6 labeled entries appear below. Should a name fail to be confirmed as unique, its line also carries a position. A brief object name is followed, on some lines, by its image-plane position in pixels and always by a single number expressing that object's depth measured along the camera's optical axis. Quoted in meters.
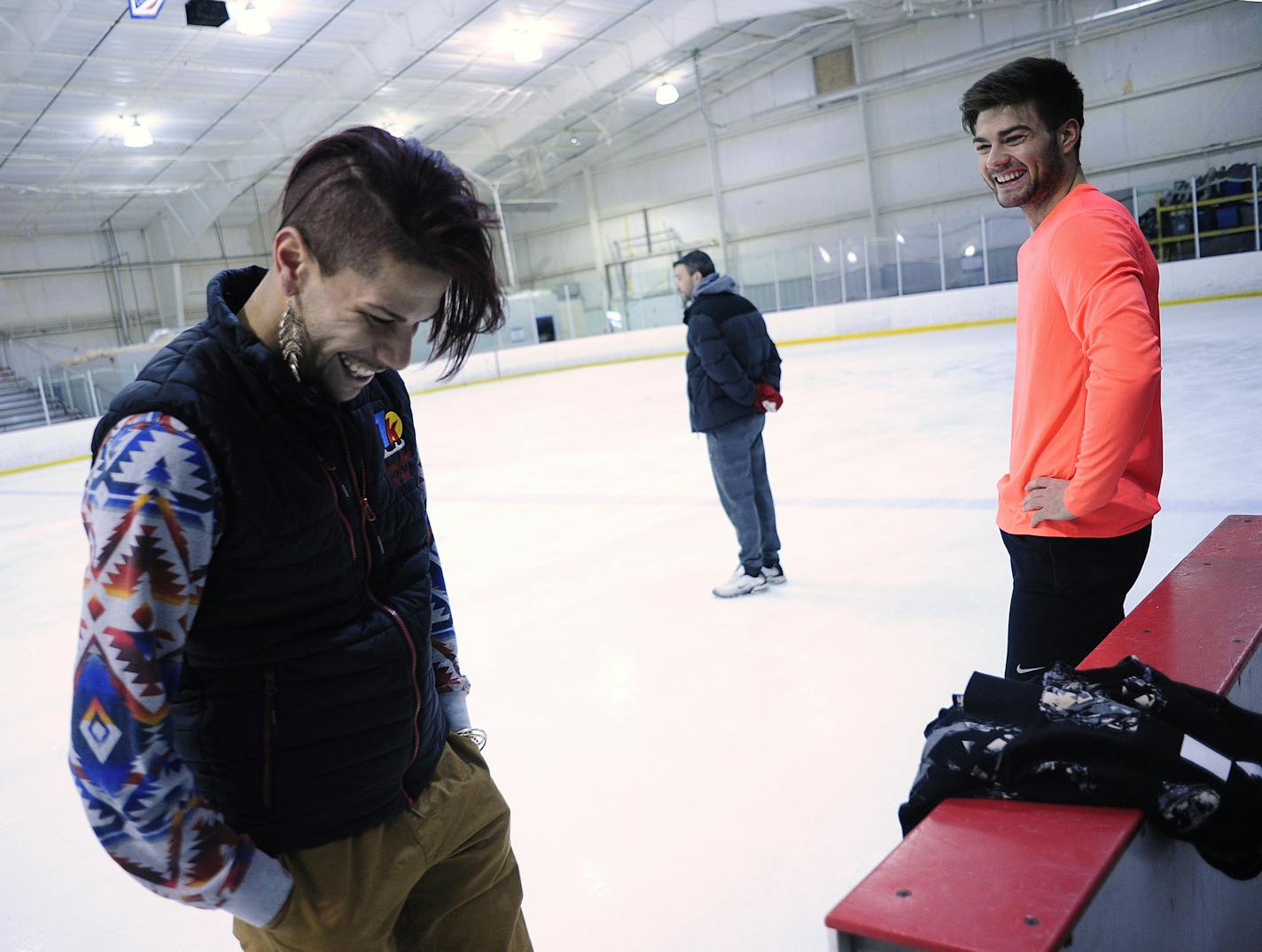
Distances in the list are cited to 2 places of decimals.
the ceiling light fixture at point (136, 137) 15.73
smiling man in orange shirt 1.68
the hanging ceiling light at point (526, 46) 15.62
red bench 1.07
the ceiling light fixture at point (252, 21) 11.21
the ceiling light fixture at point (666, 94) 17.77
